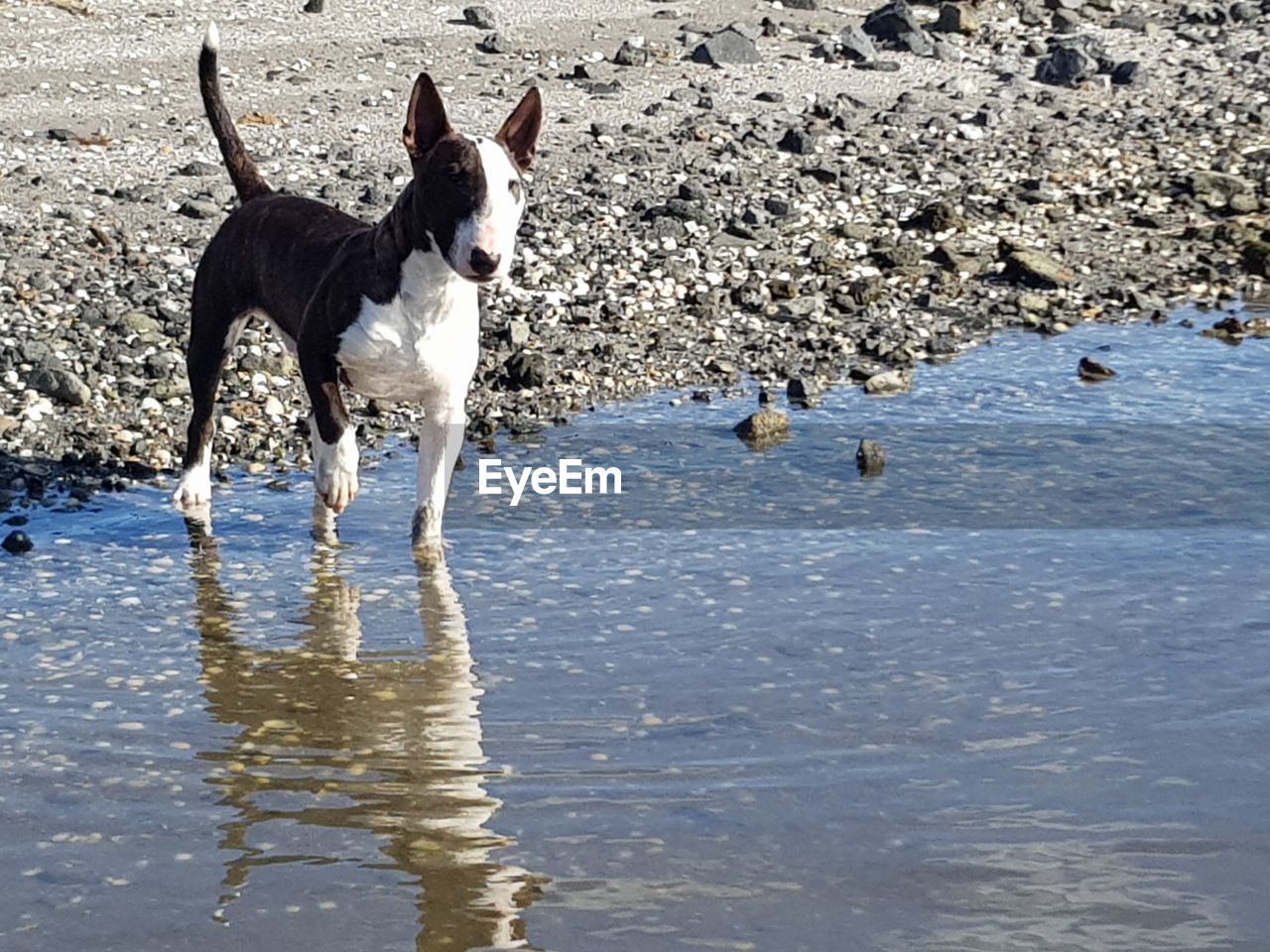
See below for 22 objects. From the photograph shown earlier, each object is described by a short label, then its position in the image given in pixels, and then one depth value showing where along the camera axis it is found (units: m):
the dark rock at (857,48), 15.22
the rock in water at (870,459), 8.58
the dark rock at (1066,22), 16.69
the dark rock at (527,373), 9.58
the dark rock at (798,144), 13.13
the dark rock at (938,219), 11.91
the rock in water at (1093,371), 9.90
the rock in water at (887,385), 9.72
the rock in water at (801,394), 9.51
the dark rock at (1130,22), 17.03
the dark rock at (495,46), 14.92
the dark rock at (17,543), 7.61
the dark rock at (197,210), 11.23
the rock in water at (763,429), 9.02
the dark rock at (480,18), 15.45
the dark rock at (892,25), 15.73
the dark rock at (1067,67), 15.37
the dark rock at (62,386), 8.98
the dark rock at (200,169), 11.93
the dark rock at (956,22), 16.22
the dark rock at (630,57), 14.77
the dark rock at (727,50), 14.90
